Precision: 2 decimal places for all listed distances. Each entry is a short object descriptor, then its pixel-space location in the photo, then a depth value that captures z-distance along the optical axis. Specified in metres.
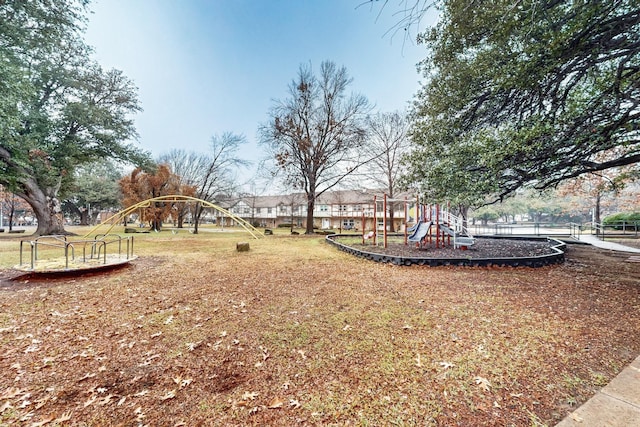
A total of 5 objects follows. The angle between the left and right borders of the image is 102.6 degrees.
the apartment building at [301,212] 39.28
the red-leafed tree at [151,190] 24.58
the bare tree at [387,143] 22.72
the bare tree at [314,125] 19.59
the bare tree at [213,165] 27.25
